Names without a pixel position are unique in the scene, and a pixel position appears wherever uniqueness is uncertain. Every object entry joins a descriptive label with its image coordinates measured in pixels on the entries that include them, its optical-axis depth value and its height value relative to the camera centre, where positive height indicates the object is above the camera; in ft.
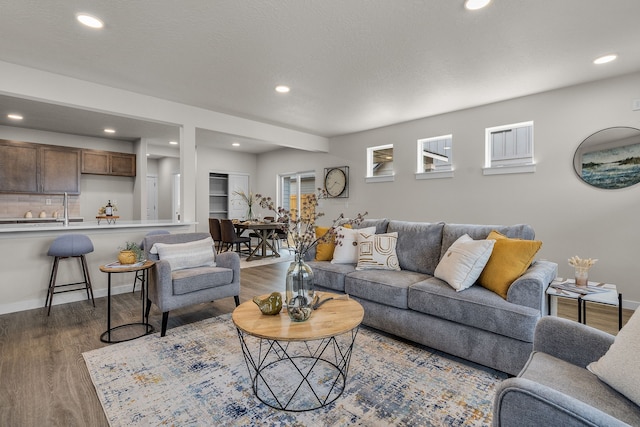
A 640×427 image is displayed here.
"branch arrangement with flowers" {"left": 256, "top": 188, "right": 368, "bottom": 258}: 6.46 -0.24
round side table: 8.54 -3.43
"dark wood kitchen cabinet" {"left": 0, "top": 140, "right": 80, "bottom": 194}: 16.72 +2.46
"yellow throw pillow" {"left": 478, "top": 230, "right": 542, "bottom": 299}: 7.14 -1.19
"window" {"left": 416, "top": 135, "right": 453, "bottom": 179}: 16.15 +3.01
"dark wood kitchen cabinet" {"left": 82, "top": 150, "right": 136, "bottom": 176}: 19.11 +3.13
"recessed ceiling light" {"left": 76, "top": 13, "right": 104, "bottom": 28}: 7.75 +4.91
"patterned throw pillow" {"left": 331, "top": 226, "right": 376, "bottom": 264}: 10.78 -1.27
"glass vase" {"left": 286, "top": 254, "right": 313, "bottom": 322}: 6.32 -1.52
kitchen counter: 10.67 -0.57
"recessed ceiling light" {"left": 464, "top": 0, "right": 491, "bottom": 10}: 7.16 +4.89
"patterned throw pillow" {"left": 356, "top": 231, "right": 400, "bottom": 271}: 9.96 -1.33
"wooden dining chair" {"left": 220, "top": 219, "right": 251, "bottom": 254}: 20.79 -1.56
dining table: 20.53 -1.43
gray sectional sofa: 6.53 -2.17
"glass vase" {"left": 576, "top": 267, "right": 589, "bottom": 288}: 7.38 -1.56
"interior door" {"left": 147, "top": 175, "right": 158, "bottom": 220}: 27.22 +1.30
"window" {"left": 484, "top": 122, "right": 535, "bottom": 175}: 13.66 +2.94
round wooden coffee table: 5.41 -3.49
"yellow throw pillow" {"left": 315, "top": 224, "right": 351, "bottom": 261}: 11.34 -1.38
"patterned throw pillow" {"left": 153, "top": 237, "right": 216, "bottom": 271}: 9.69 -1.36
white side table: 6.48 -1.81
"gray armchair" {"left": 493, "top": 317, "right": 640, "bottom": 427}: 2.78 -1.92
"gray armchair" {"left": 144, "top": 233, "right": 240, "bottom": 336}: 8.75 -2.09
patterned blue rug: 5.39 -3.56
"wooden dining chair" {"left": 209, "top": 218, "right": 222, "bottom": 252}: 22.24 -1.30
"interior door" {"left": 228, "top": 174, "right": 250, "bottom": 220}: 27.48 +1.32
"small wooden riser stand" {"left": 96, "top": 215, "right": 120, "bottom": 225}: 13.82 -0.34
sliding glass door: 24.68 +2.09
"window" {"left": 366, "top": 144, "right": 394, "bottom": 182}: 18.79 +3.08
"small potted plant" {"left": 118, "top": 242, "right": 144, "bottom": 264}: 9.05 -1.30
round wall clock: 20.90 +2.13
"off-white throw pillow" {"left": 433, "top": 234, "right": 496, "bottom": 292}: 7.61 -1.29
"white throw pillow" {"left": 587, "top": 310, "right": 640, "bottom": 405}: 3.29 -1.71
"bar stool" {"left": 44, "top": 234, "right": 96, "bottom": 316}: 10.68 -1.37
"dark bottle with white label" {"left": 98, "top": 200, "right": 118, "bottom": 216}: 13.85 +0.07
